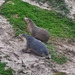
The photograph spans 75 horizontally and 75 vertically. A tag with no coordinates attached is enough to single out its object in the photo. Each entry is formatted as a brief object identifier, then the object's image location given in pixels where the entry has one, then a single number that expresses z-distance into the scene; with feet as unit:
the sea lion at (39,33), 67.72
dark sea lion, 59.77
